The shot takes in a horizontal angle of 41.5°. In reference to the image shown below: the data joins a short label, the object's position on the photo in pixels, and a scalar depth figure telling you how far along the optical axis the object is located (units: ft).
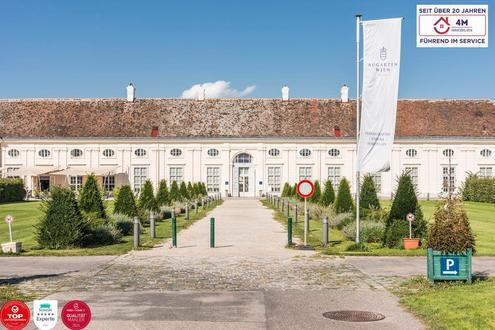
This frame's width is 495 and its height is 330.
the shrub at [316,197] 114.60
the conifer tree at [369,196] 80.89
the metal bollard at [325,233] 57.91
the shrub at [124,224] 70.37
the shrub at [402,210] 57.62
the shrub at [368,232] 63.46
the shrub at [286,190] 160.66
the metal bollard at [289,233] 58.34
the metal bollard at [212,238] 57.72
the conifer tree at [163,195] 111.08
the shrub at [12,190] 147.23
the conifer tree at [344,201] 87.40
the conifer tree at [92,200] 66.49
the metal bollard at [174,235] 57.61
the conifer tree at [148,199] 92.58
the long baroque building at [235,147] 180.86
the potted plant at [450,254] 35.91
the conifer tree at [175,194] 124.07
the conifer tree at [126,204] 79.05
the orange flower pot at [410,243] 55.47
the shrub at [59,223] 56.80
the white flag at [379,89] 53.47
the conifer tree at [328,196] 106.06
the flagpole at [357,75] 55.31
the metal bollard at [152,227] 64.92
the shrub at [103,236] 60.76
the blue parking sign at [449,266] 35.91
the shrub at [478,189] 152.97
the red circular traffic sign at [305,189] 56.91
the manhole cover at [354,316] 28.22
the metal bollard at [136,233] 56.80
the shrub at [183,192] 132.29
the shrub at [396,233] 57.21
